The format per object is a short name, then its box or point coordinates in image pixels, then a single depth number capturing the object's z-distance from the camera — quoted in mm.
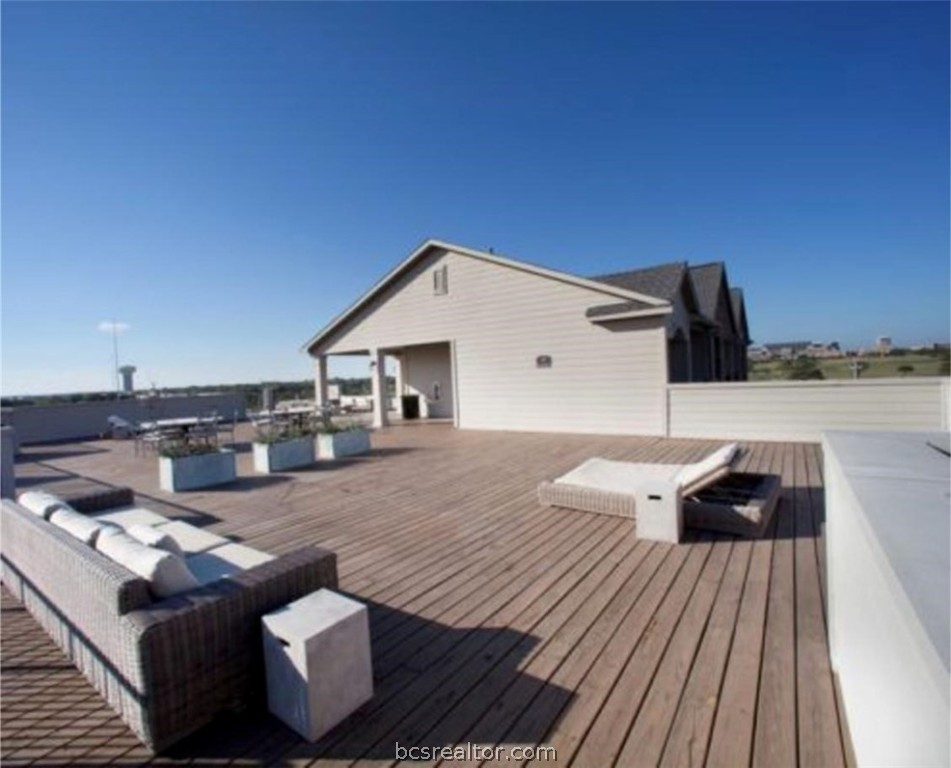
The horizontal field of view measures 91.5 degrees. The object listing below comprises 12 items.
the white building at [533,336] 10156
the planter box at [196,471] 7047
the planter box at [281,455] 8062
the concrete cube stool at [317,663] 2027
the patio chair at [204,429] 9852
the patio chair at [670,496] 4078
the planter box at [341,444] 9141
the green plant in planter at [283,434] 8250
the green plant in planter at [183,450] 7176
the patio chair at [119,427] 14195
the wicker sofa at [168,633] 1976
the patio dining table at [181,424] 9797
